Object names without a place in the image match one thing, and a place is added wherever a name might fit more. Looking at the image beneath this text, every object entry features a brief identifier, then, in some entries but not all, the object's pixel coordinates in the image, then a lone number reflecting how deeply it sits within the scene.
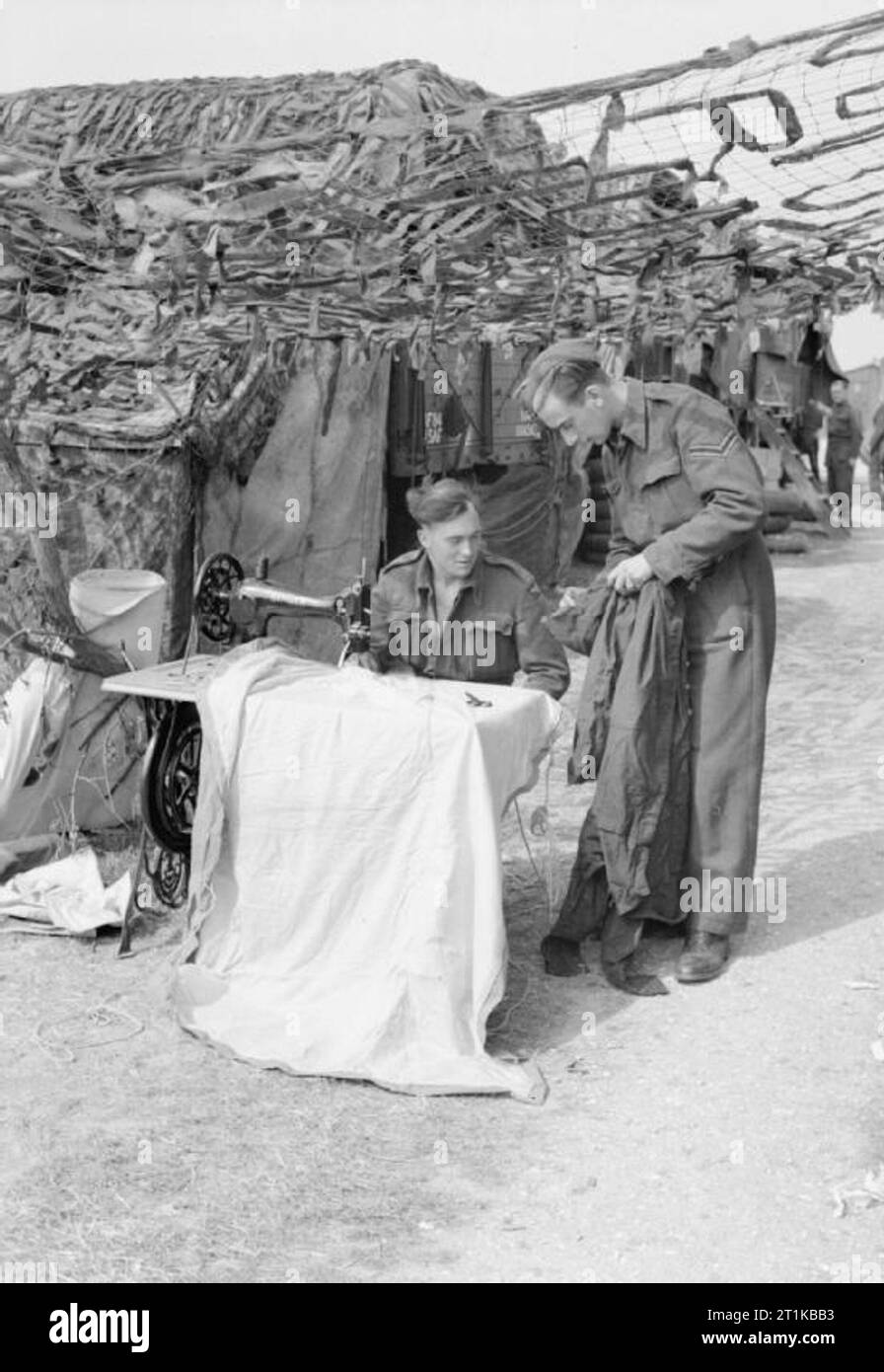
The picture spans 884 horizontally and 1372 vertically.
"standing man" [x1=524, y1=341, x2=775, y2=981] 4.86
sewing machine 5.18
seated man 5.19
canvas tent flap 9.36
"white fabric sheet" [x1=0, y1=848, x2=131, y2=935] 5.62
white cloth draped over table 4.46
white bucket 6.20
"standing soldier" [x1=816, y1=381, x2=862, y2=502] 20.16
